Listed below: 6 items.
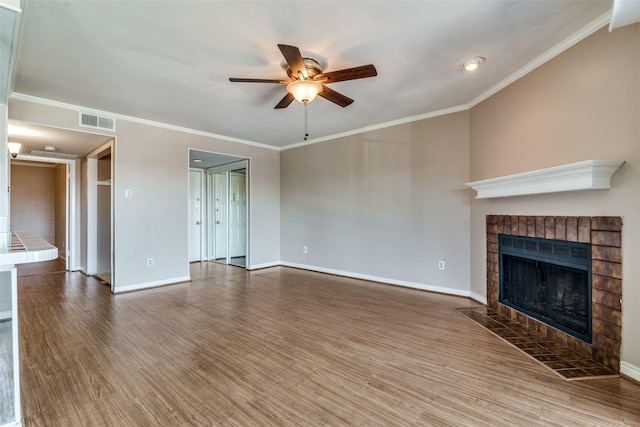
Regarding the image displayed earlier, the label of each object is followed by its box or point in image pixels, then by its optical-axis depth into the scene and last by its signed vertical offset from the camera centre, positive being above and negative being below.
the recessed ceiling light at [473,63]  2.68 +1.39
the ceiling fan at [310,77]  2.32 +1.15
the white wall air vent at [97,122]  3.84 +1.26
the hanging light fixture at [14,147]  4.44 +1.06
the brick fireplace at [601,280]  2.08 -0.52
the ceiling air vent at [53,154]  5.17 +1.12
